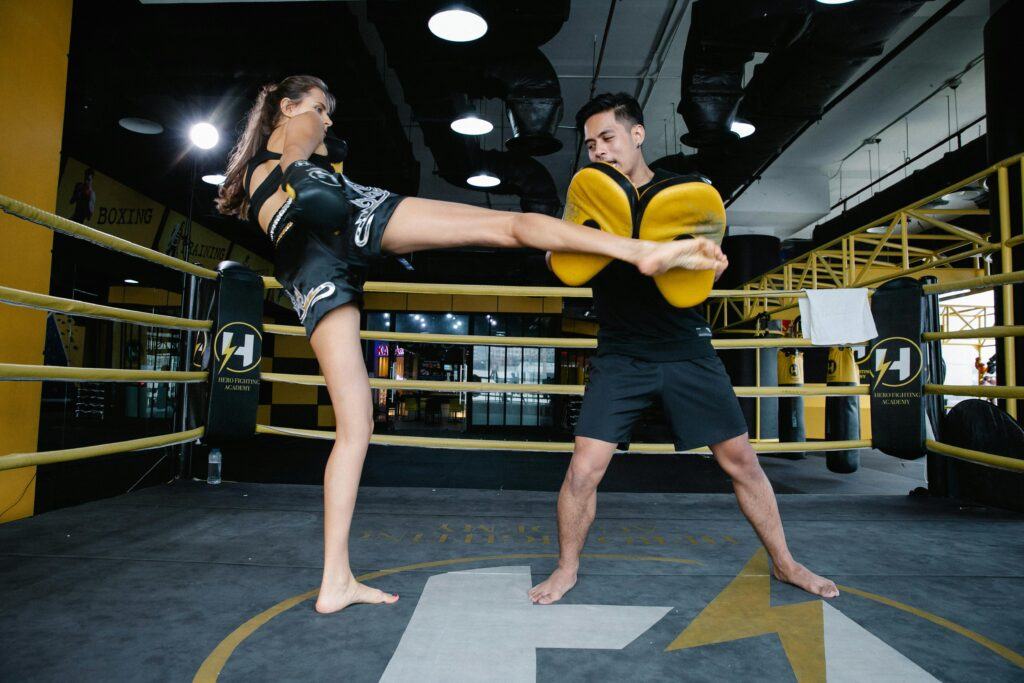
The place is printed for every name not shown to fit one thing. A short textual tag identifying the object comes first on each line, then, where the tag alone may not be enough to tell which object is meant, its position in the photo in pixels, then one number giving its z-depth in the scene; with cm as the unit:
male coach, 132
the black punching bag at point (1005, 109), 301
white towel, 239
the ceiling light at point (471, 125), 459
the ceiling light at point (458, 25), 319
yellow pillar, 195
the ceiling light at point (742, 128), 476
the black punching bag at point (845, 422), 407
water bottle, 249
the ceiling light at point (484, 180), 595
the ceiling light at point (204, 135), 396
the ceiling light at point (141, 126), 461
